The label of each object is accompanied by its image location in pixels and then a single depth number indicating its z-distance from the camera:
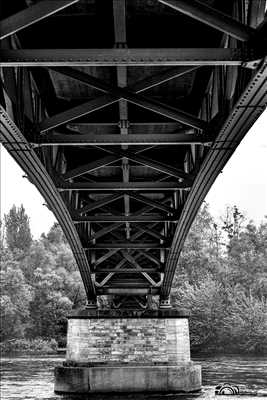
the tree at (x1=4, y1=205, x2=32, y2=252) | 116.31
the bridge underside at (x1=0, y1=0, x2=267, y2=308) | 6.50
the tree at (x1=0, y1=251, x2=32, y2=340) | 67.41
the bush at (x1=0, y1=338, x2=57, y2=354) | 61.17
